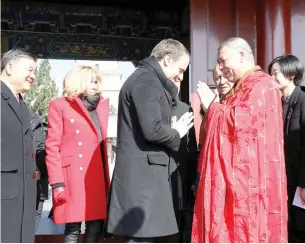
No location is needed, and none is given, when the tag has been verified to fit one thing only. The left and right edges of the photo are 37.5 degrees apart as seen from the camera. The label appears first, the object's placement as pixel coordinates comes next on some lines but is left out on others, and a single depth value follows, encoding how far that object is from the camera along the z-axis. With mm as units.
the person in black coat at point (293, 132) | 2701
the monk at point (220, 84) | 2820
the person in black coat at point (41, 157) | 3014
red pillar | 3902
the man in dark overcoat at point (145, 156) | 2330
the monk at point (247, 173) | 2100
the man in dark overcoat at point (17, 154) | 2107
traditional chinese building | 4004
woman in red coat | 2793
